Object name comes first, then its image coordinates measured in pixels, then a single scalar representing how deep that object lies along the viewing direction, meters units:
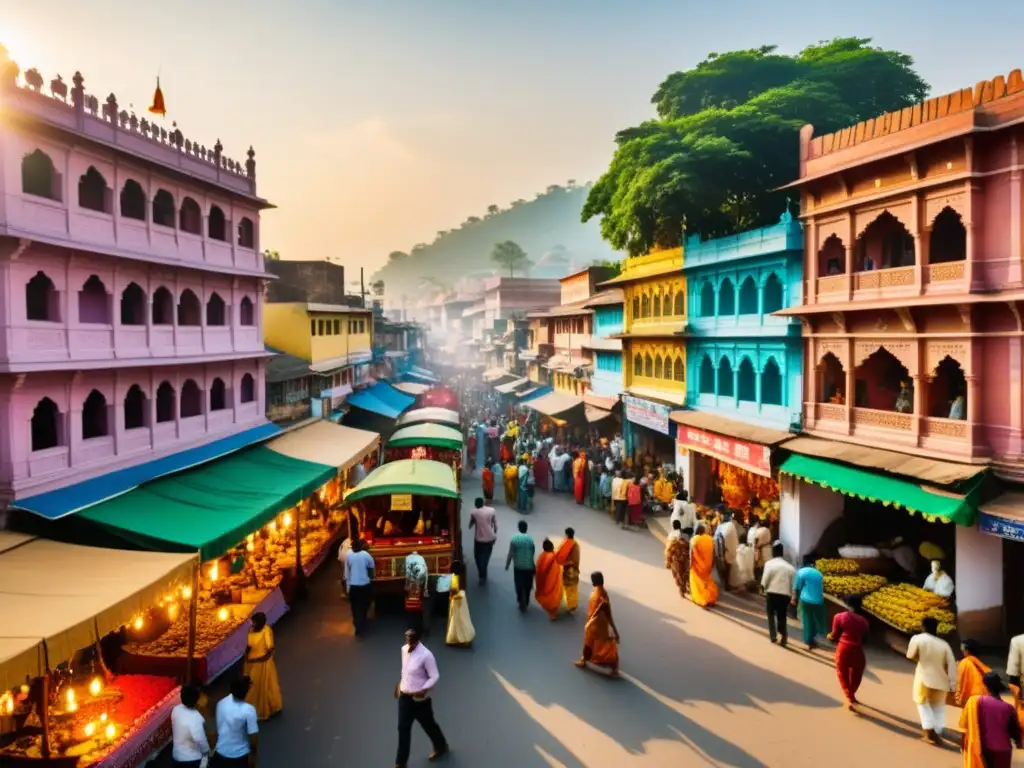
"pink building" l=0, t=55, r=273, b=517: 10.95
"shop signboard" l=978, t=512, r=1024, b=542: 10.62
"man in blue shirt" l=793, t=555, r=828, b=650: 11.55
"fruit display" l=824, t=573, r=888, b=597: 12.84
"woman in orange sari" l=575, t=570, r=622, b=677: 10.70
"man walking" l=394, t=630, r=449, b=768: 8.04
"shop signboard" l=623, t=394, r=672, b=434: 23.14
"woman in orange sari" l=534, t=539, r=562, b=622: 13.29
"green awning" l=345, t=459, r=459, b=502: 13.95
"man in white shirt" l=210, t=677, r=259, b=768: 7.31
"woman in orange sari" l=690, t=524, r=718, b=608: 13.59
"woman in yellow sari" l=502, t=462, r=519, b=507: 22.44
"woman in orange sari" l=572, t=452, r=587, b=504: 23.34
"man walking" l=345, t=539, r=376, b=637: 12.42
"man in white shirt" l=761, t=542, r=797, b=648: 11.80
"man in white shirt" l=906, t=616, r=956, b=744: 8.71
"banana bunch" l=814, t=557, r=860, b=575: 13.82
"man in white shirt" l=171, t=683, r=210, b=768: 7.20
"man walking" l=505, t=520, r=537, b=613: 13.44
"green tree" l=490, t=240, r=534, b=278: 110.38
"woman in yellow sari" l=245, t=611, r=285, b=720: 9.26
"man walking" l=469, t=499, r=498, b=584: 14.89
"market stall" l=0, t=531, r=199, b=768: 7.26
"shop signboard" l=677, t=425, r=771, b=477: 16.66
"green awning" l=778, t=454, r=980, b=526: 11.43
